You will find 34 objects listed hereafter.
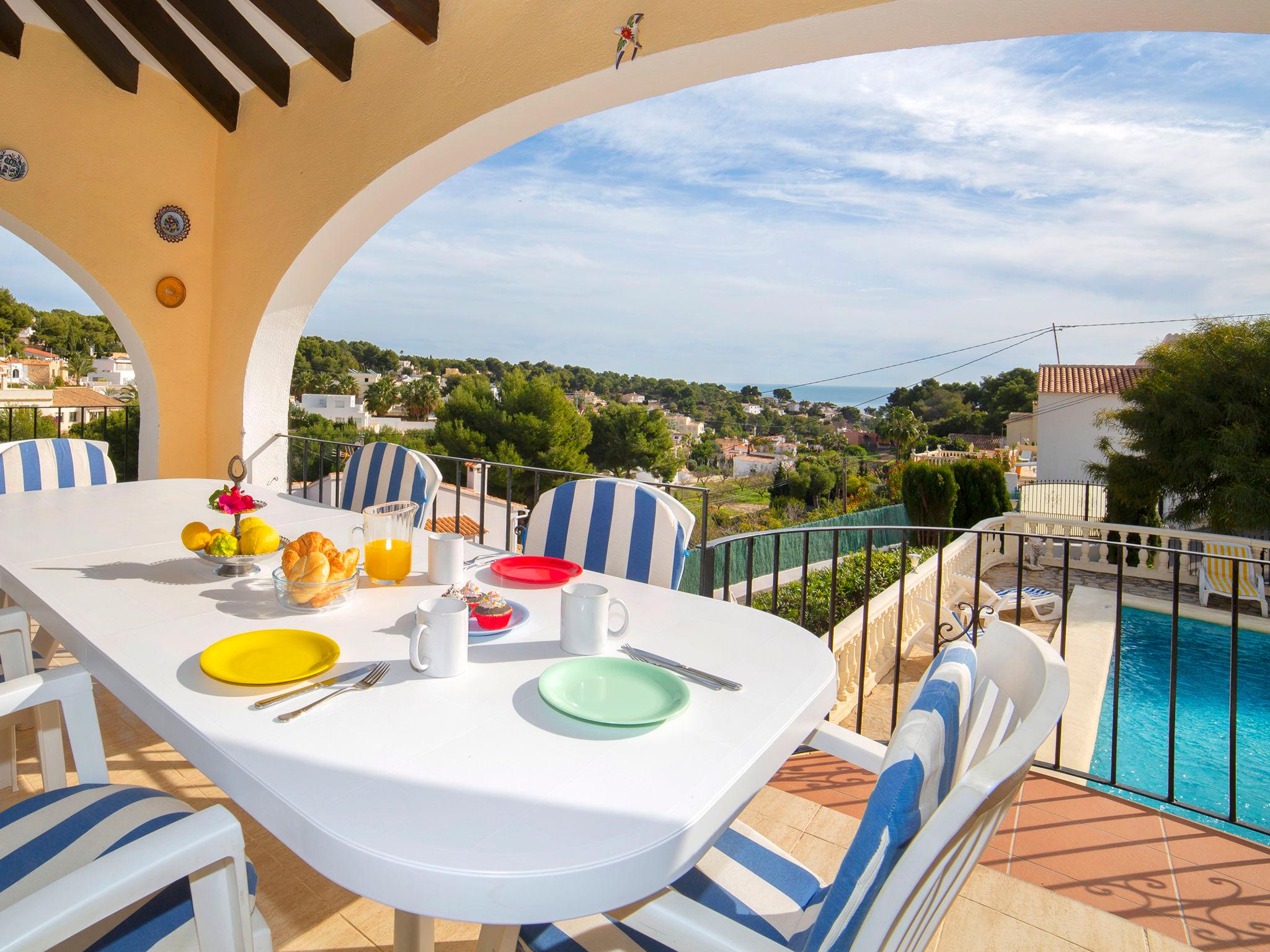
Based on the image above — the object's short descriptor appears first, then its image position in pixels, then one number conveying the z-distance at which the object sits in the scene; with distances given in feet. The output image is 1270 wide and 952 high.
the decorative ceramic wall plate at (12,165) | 11.67
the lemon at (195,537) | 4.43
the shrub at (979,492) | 43.57
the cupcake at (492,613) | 3.52
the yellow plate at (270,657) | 2.91
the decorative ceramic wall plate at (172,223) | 13.35
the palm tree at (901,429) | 98.89
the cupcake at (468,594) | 3.61
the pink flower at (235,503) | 4.65
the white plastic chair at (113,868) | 1.94
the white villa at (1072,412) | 71.51
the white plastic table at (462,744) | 1.90
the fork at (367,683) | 2.62
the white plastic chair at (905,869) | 1.69
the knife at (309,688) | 2.69
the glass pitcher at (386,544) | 4.21
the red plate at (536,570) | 4.48
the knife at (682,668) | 3.01
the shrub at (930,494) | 42.52
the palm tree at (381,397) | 95.45
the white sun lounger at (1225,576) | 24.90
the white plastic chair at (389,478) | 6.93
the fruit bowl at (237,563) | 4.34
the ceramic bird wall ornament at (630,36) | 7.88
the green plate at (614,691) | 2.68
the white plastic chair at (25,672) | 3.72
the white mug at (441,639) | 2.98
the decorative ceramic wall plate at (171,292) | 13.42
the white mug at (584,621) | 3.32
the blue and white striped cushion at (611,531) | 5.30
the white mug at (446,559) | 4.26
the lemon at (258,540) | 4.33
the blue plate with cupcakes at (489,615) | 3.49
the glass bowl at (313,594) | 3.70
